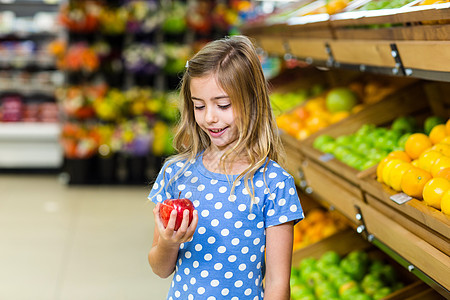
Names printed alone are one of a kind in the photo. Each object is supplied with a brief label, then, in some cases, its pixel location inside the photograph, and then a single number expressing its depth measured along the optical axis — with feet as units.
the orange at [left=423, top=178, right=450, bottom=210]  5.48
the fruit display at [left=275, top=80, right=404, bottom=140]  10.98
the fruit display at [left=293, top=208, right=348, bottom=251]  11.12
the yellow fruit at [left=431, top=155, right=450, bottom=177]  5.98
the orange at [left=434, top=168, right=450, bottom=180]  5.77
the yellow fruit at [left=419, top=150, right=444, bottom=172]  6.28
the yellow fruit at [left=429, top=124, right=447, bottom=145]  7.00
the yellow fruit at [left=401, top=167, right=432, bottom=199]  6.00
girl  5.15
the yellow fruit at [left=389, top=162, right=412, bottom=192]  6.25
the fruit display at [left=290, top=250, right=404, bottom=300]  8.42
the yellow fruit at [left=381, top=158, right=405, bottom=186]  6.53
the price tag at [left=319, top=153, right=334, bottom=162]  8.65
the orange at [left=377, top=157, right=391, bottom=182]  6.88
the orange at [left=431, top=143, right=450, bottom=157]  6.37
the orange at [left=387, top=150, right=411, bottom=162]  7.06
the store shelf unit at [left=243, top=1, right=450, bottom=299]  5.41
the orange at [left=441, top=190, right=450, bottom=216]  5.20
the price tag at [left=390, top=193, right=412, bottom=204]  5.99
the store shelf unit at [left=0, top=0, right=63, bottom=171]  23.80
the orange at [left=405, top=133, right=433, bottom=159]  7.03
